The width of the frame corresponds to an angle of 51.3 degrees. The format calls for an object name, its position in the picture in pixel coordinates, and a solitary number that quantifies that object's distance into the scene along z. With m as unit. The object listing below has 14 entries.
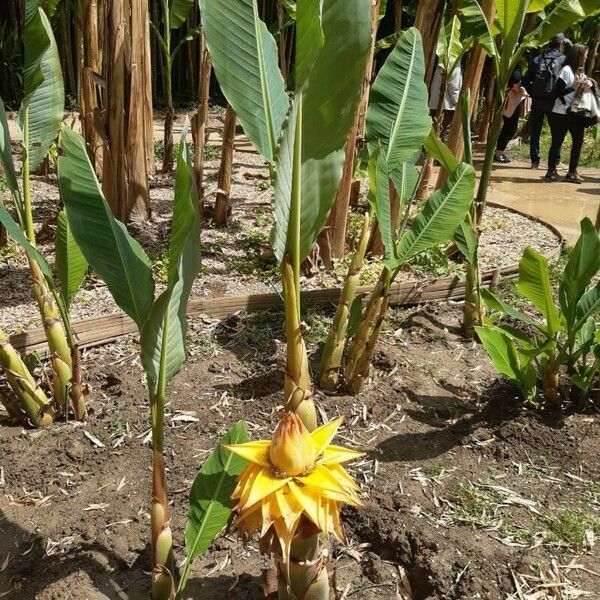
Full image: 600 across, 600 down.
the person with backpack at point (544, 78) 6.18
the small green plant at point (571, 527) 1.63
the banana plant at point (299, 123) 0.93
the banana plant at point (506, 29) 2.36
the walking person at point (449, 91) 5.72
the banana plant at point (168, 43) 4.30
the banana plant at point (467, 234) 2.23
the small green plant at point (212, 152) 5.86
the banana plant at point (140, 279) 1.12
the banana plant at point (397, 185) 1.94
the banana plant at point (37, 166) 1.62
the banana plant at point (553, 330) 1.98
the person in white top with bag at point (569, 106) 6.06
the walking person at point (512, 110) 6.50
